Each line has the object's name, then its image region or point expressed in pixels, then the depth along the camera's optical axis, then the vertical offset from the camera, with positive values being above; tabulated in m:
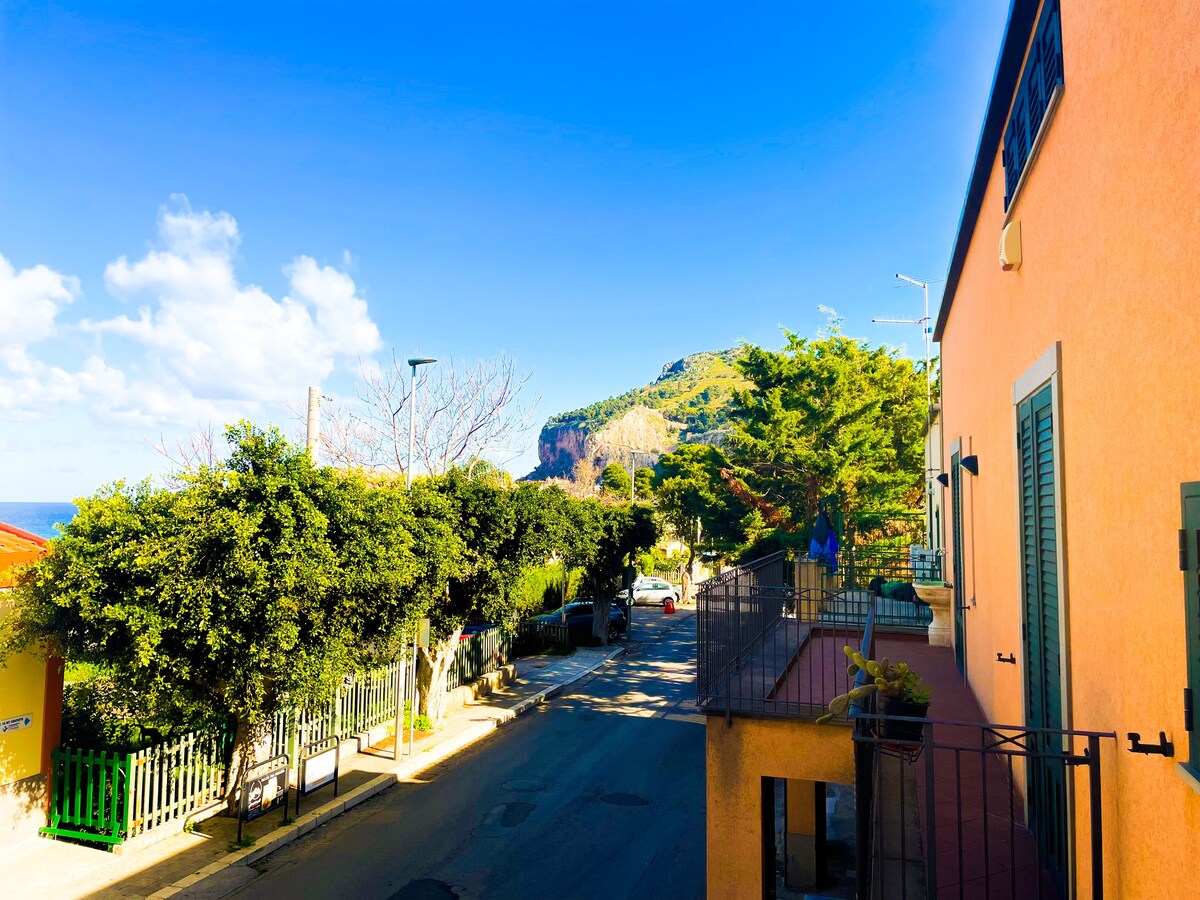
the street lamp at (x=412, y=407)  17.20 +2.54
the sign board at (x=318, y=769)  11.37 -4.04
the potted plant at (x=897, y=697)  5.11 -1.25
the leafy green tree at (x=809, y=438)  29.83 +3.10
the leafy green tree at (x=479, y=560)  15.79 -1.05
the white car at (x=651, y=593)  37.19 -3.97
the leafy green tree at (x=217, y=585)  8.69 -0.90
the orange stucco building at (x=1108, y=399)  2.67 +0.57
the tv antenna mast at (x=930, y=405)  19.53 +2.79
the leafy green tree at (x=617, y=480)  51.94 +2.27
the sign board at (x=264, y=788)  10.27 -3.95
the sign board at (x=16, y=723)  9.02 -2.63
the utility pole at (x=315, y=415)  13.31 +1.71
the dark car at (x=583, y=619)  27.25 -3.94
